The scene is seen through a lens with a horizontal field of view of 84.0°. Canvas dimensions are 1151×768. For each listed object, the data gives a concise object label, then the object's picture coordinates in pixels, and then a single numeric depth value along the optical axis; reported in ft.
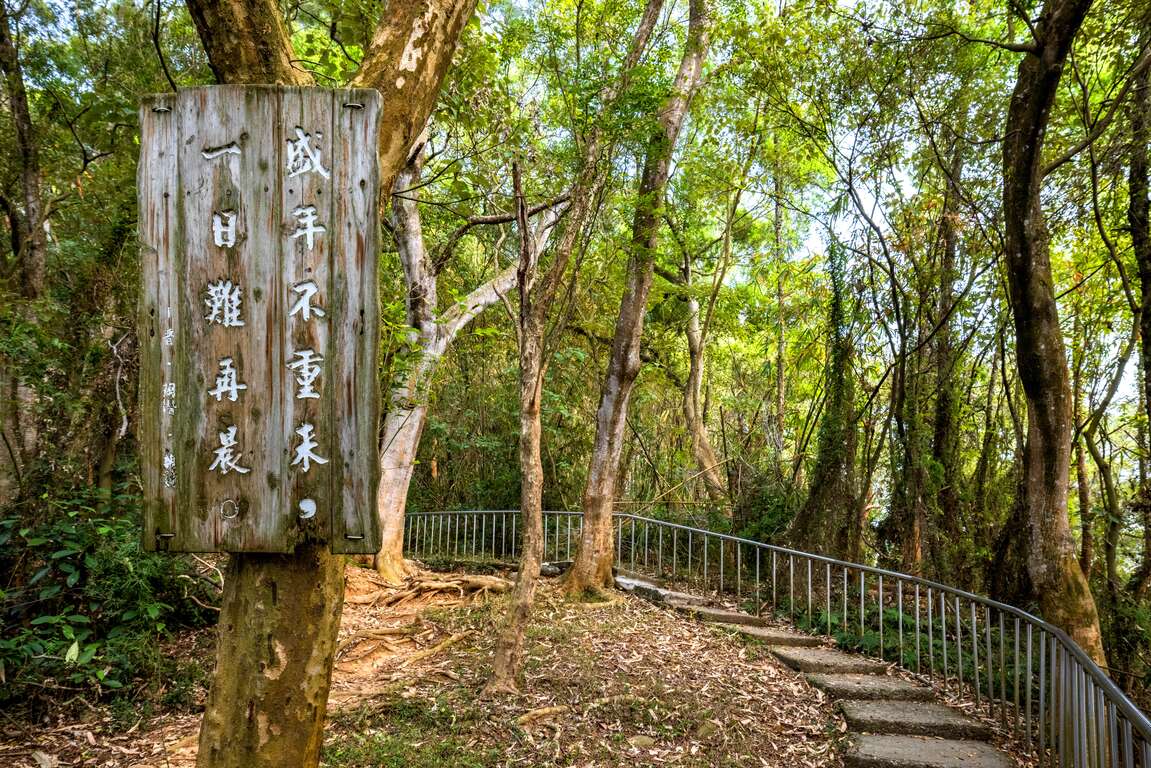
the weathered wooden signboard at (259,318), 6.61
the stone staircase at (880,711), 14.20
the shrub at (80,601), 14.38
